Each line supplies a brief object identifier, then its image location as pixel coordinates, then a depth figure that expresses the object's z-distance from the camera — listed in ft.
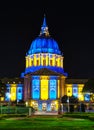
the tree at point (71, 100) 353.76
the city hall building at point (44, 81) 461.37
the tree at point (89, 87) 368.48
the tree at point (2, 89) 355.95
